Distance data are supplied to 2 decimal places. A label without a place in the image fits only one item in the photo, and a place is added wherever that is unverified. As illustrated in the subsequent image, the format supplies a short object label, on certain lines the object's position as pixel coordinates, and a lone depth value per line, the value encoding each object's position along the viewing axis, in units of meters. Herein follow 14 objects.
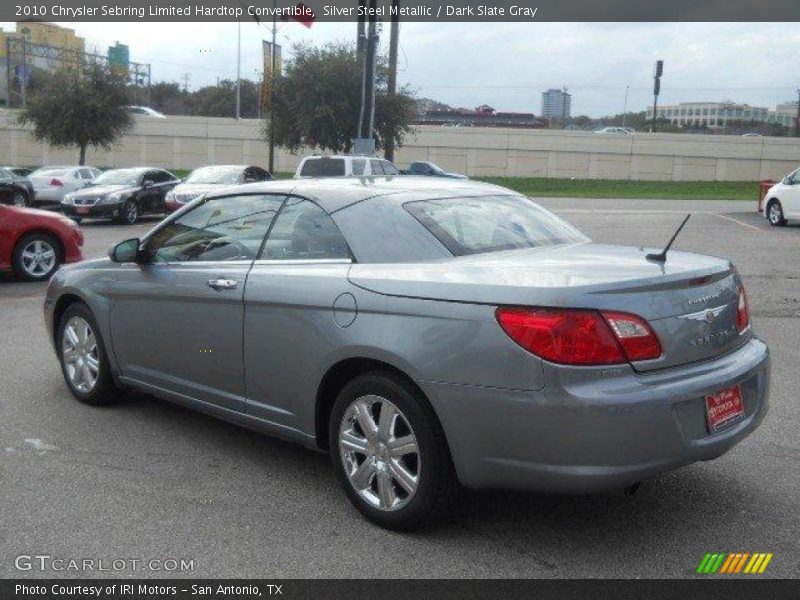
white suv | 21.64
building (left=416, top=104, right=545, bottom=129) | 77.38
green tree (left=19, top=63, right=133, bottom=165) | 39.69
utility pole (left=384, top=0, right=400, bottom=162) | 35.94
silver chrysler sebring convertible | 3.66
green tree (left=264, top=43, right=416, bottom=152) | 37.81
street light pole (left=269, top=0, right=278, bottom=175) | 38.81
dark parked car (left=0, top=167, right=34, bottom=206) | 24.73
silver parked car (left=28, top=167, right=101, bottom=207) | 27.48
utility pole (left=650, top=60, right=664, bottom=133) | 73.19
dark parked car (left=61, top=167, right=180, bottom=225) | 22.62
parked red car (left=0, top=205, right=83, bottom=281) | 12.45
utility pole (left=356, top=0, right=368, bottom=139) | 35.82
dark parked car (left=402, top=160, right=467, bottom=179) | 33.41
